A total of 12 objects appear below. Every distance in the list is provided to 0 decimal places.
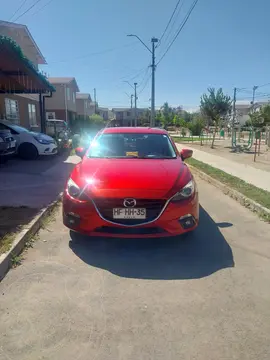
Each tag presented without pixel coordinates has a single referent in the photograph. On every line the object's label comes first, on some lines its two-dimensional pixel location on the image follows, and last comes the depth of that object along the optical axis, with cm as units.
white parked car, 1216
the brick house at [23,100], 1725
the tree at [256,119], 2598
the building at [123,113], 9406
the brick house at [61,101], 3659
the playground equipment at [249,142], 1879
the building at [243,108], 4371
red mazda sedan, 367
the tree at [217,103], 2333
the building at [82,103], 5419
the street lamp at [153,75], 2281
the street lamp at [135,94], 4965
